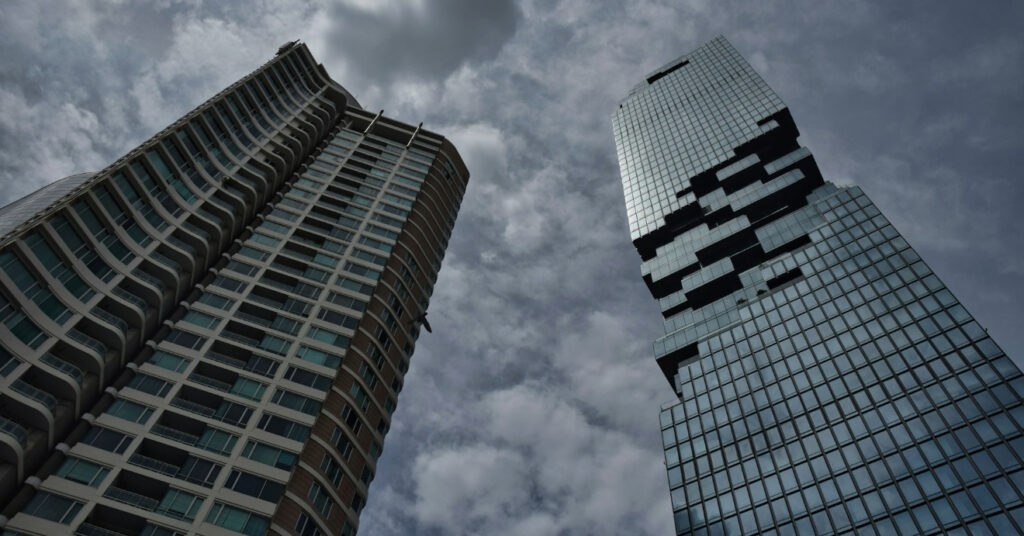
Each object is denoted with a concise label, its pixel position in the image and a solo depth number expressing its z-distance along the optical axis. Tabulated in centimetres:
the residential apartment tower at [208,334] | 4150
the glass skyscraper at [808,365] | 5859
